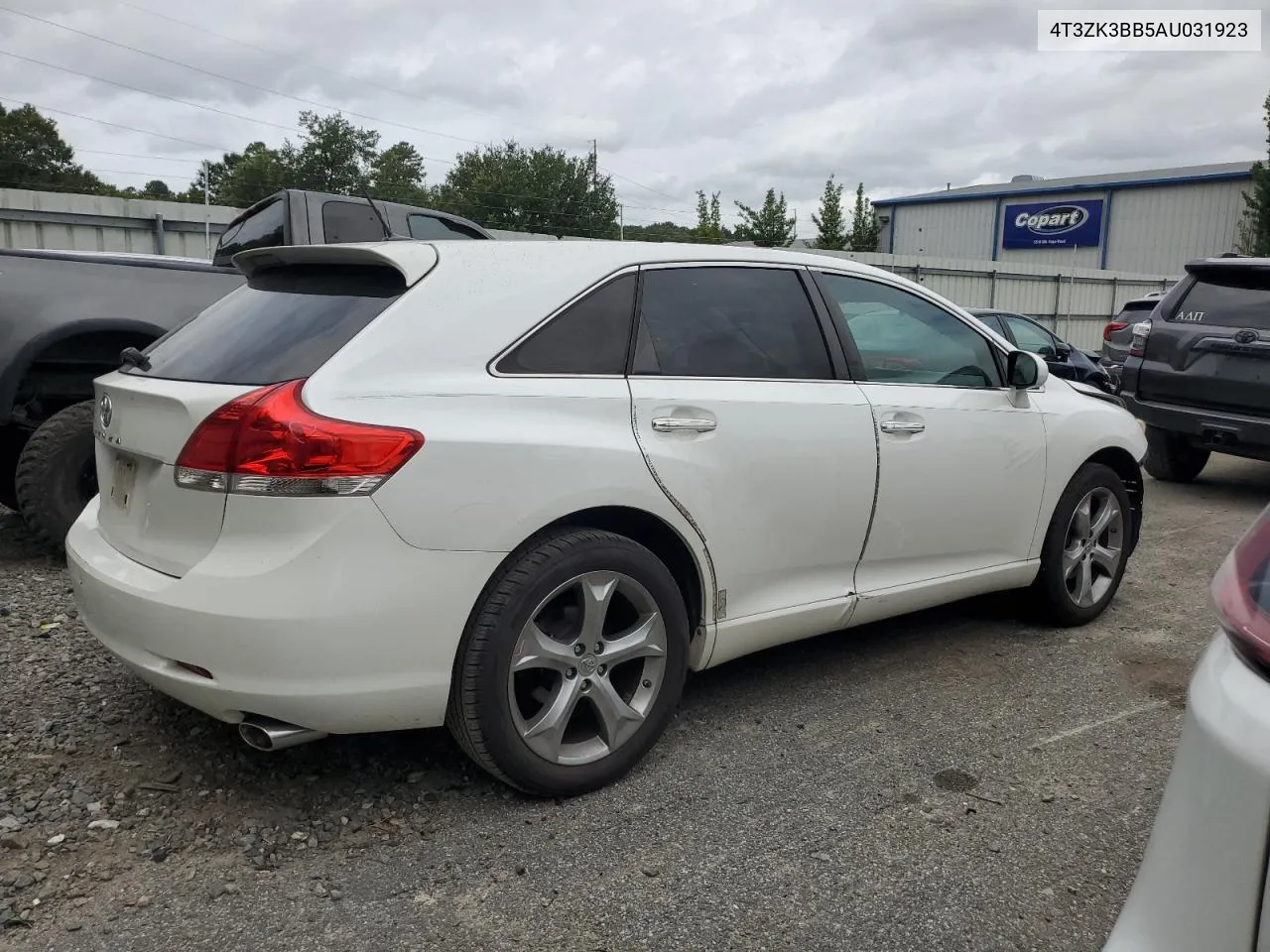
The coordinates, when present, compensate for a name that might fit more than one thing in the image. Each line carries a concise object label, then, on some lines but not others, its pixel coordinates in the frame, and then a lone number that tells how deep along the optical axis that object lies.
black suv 6.86
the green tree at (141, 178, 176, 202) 71.00
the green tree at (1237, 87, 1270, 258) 32.94
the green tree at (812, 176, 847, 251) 40.03
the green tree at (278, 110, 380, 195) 63.94
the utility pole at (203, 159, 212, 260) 11.59
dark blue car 12.70
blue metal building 39.97
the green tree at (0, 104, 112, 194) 55.56
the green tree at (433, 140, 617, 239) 51.97
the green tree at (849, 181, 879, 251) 43.22
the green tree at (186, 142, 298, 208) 60.31
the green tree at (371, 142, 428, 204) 63.16
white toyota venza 2.46
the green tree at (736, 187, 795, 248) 37.66
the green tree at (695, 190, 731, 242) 43.12
